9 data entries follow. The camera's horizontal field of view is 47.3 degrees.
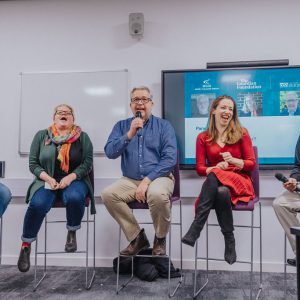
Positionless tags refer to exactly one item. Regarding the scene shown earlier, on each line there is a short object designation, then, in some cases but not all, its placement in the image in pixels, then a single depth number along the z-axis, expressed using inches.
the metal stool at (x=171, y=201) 92.9
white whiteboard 124.9
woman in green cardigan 96.1
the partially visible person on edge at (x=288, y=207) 88.8
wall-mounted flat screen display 115.1
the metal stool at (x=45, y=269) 98.9
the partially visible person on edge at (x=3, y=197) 88.0
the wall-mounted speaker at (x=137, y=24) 123.6
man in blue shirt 93.3
